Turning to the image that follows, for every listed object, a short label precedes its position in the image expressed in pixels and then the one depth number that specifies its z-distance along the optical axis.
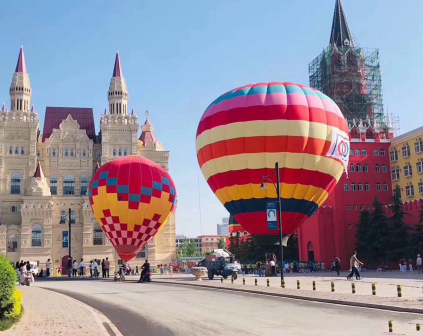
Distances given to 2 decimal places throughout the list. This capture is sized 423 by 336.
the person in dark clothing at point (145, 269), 35.41
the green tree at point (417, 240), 47.38
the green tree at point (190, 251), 153.62
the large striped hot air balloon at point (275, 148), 32.97
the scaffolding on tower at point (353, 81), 69.94
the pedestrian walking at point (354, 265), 31.62
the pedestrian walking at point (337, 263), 40.49
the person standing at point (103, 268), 44.88
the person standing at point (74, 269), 50.81
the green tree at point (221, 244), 161.73
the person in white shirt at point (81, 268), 50.26
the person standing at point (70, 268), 46.91
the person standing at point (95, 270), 45.44
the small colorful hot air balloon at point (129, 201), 44.31
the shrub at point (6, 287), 13.34
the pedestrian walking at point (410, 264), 47.05
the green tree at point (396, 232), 50.75
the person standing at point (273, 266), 37.27
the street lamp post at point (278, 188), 28.25
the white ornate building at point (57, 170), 72.69
